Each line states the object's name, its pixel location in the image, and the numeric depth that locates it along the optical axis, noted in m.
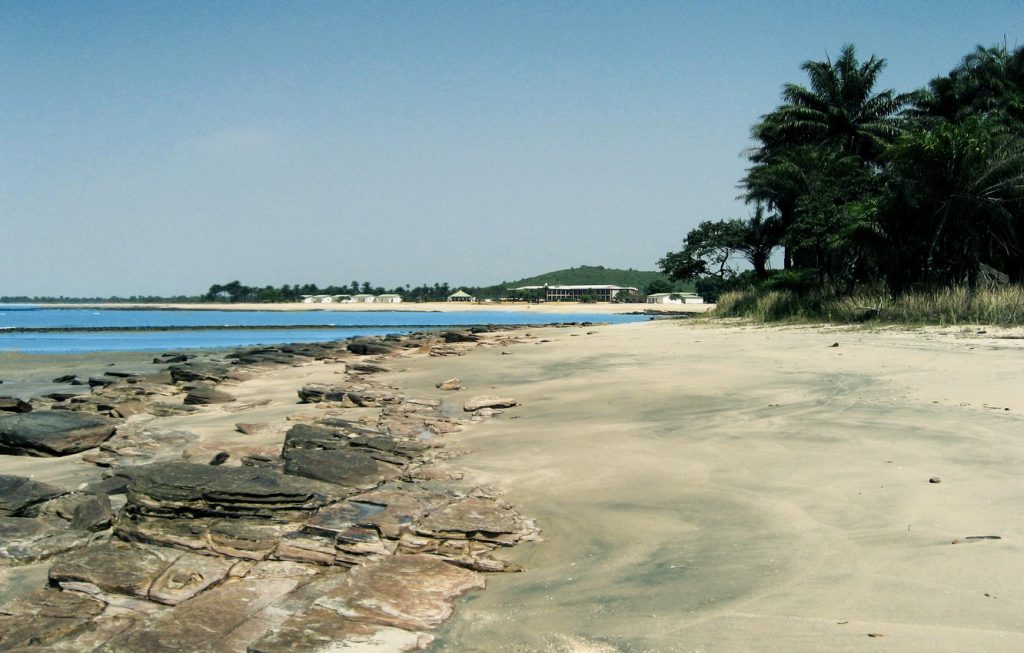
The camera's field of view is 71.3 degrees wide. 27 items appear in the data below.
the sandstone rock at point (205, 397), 10.37
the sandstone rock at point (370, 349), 19.48
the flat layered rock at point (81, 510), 4.38
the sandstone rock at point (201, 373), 13.12
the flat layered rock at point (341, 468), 5.25
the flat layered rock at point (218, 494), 4.29
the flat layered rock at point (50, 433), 6.86
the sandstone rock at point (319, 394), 9.68
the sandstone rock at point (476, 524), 4.11
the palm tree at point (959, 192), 17.30
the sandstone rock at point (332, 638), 2.84
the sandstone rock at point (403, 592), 3.12
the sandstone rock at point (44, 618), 2.97
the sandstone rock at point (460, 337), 23.02
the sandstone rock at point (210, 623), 2.90
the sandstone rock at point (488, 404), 8.67
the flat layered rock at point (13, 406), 9.71
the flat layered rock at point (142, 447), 6.62
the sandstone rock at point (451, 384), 11.07
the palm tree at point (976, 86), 32.03
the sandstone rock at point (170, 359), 19.66
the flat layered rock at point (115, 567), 3.45
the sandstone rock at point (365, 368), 14.10
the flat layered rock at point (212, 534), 3.92
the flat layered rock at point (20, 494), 4.64
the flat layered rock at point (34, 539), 3.96
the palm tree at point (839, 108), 33.91
